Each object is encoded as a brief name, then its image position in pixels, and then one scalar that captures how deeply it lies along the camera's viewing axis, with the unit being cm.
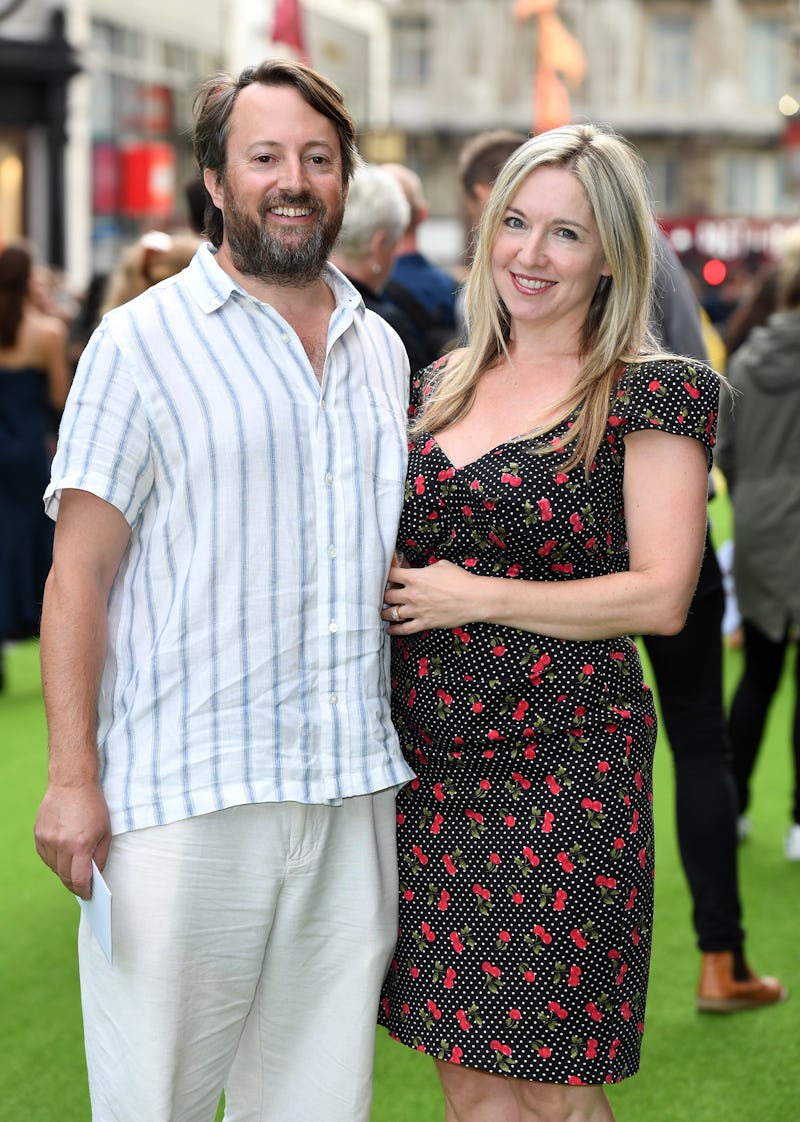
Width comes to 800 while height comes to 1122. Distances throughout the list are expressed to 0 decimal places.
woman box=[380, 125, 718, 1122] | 244
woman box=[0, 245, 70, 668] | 751
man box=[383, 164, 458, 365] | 426
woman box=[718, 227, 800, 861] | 504
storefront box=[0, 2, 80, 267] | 1831
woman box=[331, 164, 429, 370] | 380
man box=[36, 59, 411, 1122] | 231
